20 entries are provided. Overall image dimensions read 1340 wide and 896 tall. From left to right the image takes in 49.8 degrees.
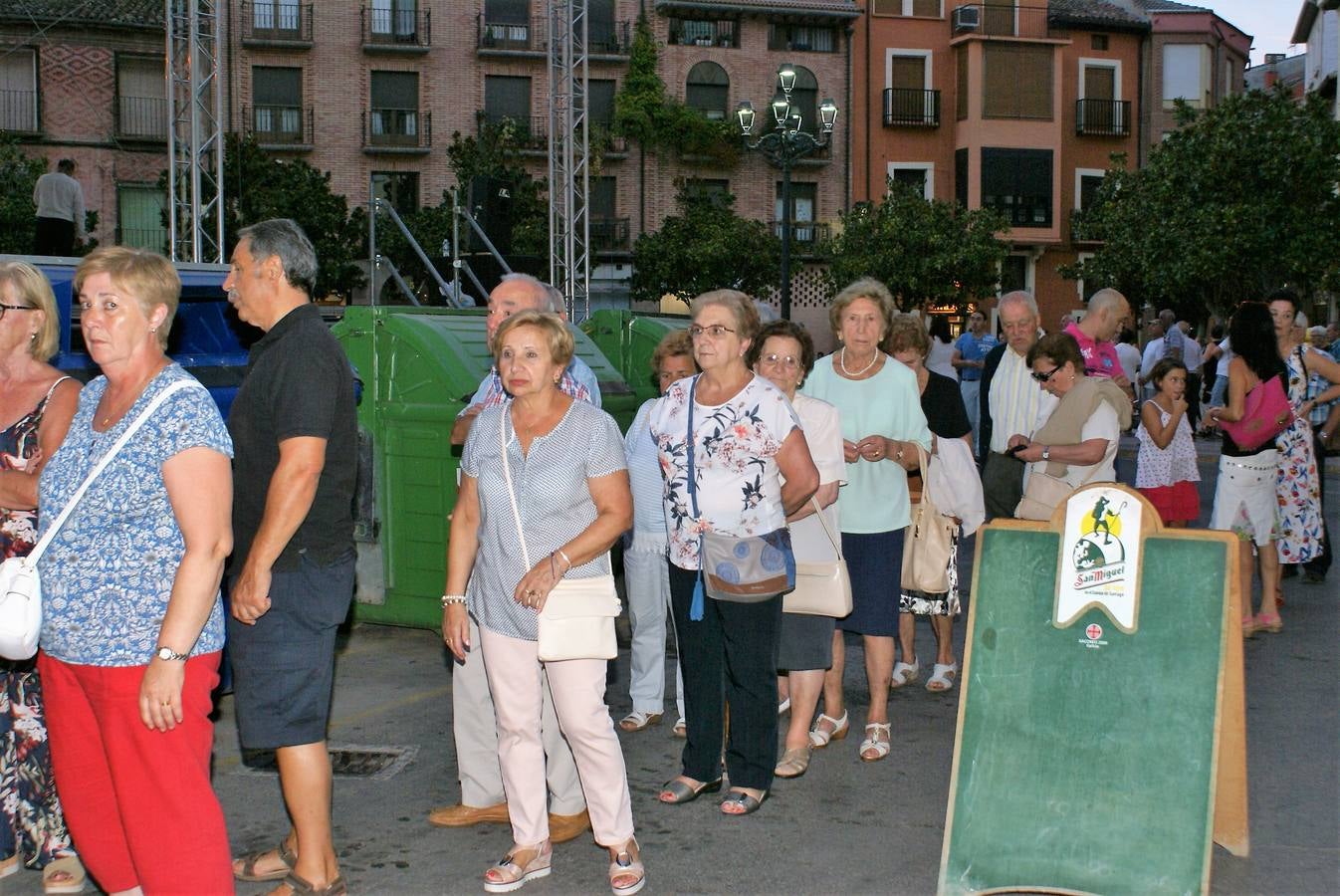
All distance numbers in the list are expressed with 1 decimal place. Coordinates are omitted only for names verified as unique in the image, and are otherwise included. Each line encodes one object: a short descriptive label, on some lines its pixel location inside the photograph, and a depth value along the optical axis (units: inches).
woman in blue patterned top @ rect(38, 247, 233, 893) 136.8
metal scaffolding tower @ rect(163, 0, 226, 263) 645.3
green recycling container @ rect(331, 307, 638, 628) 301.4
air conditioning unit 1610.5
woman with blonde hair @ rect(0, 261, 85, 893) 164.2
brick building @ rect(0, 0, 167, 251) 1362.0
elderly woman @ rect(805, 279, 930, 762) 225.3
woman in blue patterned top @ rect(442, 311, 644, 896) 169.2
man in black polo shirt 152.1
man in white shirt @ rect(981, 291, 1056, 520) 278.2
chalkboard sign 156.6
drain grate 216.4
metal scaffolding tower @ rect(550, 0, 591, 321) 830.5
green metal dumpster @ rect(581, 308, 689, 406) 421.7
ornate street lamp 861.2
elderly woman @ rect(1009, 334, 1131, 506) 257.4
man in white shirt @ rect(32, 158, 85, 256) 502.3
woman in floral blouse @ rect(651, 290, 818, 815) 191.9
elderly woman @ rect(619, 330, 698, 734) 242.1
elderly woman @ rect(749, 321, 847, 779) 208.5
